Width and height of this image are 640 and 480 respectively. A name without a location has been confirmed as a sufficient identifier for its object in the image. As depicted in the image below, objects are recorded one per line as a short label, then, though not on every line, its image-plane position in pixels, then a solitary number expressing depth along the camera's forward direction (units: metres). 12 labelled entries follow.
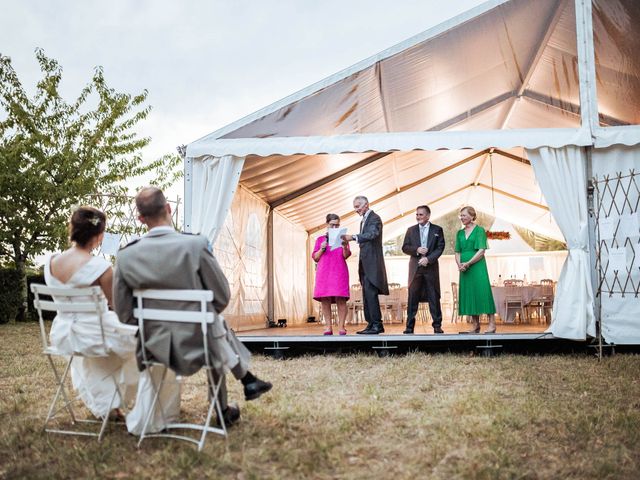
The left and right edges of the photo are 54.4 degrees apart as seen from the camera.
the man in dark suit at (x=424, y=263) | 7.12
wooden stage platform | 6.38
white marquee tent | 6.20
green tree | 13.60
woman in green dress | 7.05
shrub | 13.57
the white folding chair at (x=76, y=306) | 3.27
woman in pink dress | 7.34
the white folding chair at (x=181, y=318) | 2.95
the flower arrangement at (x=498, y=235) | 12.48
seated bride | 3.36
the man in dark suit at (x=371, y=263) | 6.97
